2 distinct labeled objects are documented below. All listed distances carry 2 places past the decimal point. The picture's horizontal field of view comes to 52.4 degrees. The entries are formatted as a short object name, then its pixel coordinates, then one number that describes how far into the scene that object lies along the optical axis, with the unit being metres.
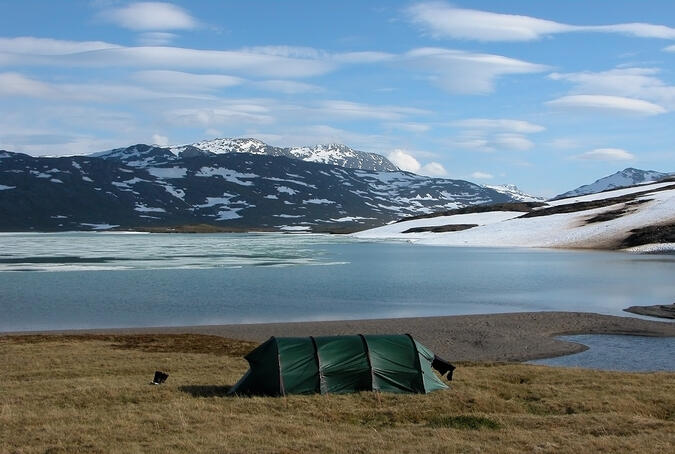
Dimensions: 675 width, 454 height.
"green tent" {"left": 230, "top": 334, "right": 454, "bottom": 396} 25.47
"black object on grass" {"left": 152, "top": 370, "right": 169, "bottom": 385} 26.97
